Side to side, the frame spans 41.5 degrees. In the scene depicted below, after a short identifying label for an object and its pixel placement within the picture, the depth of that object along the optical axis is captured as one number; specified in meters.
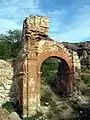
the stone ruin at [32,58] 8.26
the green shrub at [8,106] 8.16
